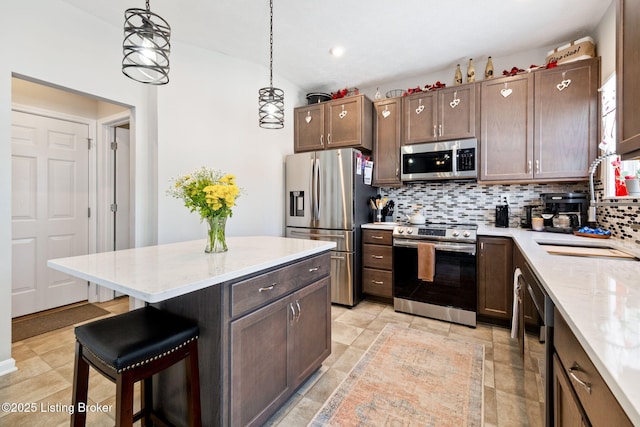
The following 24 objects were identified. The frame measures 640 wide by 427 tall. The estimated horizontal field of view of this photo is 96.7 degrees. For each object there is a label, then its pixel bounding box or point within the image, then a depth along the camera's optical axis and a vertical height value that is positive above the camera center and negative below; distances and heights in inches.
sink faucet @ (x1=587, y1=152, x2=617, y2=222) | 86.5 -0.8
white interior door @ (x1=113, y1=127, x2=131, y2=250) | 139.1 +10.9
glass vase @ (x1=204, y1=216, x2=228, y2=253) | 64.5 -5.6
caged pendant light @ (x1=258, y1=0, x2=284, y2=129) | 81.6 +30.9
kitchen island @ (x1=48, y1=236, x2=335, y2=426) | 47.5 -19.3
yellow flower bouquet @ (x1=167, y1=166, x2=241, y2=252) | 60.9 +2.9
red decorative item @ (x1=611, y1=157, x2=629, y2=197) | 85.3 +9.6
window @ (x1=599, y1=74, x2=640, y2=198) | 90.9 +25.3
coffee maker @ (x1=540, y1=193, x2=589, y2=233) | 102.0 +0.6
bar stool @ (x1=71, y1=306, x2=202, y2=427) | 40.4 -21.7
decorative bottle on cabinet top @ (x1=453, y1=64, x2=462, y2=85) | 123.1 +58.5
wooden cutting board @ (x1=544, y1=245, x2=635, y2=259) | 66.6 -10.2
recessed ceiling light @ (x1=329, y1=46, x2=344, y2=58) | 115.6 +66.4
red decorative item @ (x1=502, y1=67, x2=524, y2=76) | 111.4 +55.4
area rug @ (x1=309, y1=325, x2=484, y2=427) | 62.6 -45.0
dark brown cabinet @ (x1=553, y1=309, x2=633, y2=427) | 23.0 -17.6
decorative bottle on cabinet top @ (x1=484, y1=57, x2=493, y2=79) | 118.8 +59.4
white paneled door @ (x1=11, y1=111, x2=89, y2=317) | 115.0 +1.8
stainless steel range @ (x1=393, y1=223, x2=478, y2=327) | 108.3 -24.1
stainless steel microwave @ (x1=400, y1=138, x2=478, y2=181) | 117.5 +22.3
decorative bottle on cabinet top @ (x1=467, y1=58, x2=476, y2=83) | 120.8 +58.9
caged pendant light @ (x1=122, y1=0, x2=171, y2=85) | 51.3 +31.2
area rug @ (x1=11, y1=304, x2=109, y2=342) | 103.0 -43.7
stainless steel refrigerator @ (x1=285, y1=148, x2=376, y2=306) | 126.6 +1.9
